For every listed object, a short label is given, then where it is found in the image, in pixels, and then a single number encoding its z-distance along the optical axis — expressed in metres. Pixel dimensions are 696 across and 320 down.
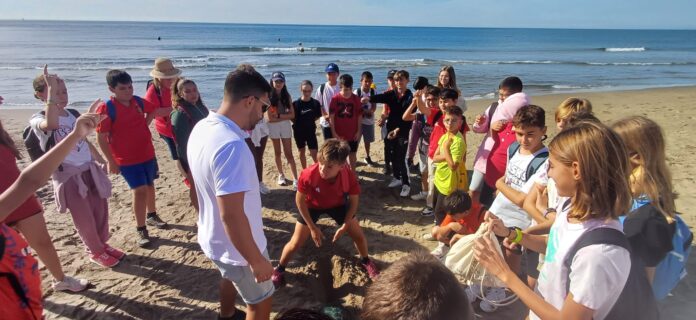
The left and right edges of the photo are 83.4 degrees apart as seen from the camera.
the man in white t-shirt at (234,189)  2.19
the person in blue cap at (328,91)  6.60
